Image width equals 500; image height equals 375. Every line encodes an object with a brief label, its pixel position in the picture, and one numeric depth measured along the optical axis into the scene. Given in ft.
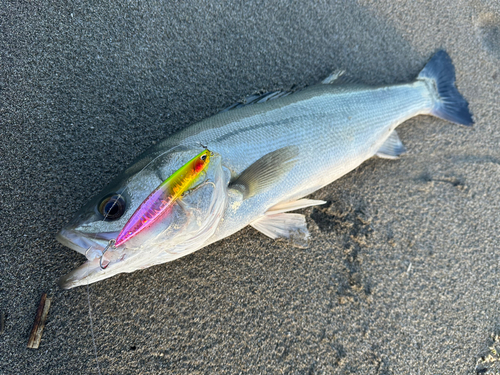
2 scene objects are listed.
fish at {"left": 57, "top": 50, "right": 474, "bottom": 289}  0.99
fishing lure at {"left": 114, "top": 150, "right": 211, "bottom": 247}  0.94
